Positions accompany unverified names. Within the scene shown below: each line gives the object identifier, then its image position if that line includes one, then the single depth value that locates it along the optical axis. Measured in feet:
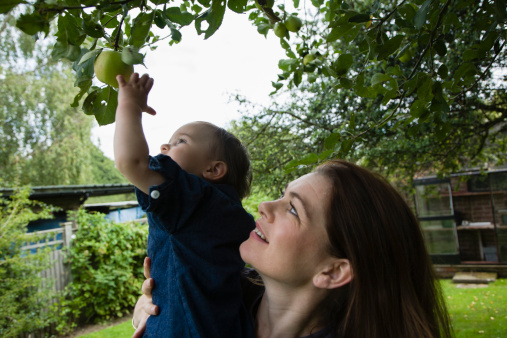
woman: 3.84
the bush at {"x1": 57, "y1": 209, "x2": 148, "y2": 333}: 21.06
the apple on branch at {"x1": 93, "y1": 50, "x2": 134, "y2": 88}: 3.07
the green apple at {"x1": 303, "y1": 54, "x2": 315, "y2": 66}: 6.28
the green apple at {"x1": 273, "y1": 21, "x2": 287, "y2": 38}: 6.00
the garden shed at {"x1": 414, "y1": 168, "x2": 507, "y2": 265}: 31.78
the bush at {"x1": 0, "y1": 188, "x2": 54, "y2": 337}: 15.75
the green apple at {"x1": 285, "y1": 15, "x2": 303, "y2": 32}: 6.02
